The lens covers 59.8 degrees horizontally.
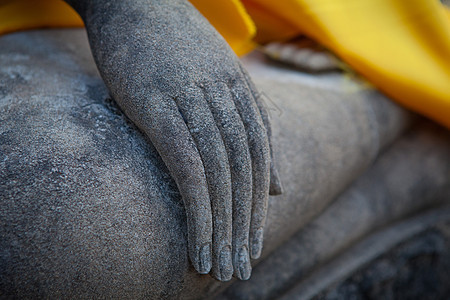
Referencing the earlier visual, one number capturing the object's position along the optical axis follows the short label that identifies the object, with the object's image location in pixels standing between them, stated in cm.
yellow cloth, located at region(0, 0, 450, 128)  101
